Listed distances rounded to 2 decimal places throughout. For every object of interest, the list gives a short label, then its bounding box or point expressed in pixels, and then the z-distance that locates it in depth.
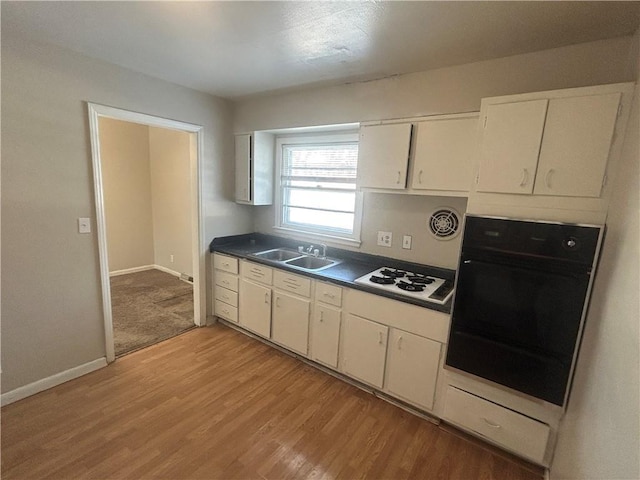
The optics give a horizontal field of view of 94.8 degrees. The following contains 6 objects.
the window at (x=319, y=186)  2.96
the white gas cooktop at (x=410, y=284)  2.05
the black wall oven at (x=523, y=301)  1.50
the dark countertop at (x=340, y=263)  2.21
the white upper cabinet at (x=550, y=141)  1.46
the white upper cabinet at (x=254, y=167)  3.24
